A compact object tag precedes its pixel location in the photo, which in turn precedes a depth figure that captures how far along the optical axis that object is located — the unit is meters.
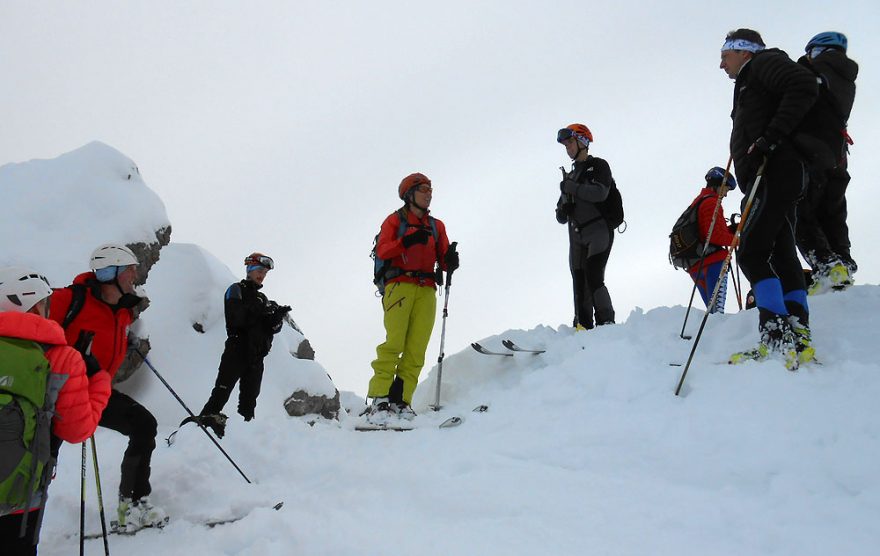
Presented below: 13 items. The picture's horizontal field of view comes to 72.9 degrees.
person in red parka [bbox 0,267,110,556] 2.60
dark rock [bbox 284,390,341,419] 12.45
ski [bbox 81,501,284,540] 3.63
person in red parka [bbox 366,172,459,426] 6.08
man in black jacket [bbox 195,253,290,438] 6.57
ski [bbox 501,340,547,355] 7.23
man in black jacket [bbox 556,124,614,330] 7.45
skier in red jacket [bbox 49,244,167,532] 3.79
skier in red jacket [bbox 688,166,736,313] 7.12
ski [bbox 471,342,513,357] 7.41
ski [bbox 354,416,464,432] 5.45
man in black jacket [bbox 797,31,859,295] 5.23
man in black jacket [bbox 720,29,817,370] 4.31
